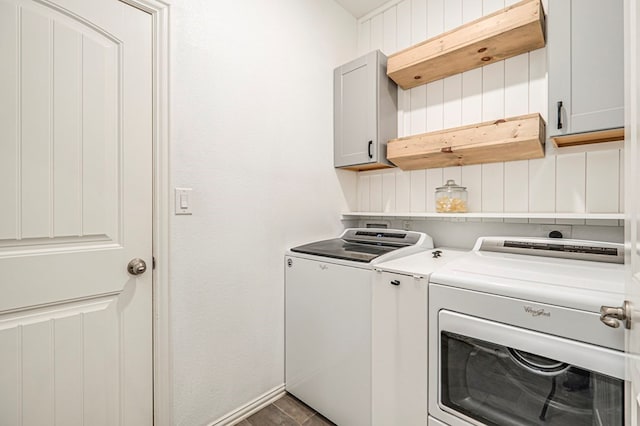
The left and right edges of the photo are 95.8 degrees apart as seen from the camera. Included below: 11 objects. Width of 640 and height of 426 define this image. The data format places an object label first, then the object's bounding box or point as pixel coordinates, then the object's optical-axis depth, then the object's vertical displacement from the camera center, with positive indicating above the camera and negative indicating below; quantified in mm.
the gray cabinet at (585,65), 1191 +635
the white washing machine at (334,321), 1480 -622
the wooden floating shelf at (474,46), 1466 +941
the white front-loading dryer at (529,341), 859 -433
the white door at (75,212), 1053 +0
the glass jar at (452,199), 1860 +82
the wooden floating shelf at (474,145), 1481 +384
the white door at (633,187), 583 +55
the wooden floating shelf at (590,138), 1283 +352
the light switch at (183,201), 1410 +54
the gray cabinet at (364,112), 2020 +726
